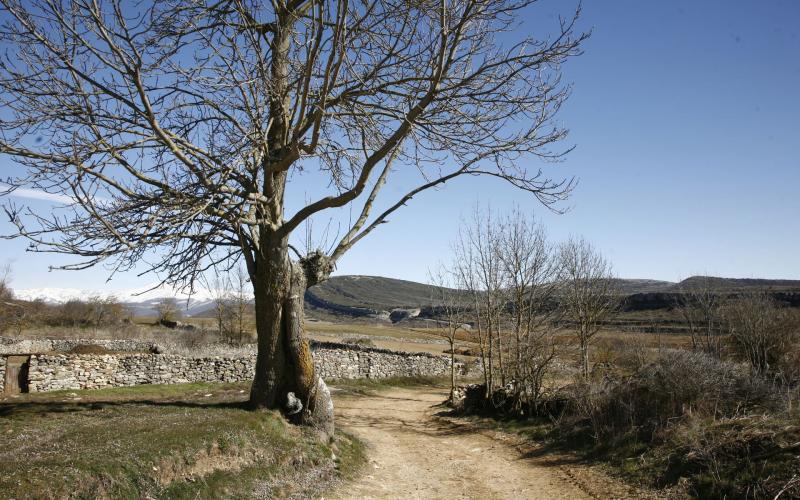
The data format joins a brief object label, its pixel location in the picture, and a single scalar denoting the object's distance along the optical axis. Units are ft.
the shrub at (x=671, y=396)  33.50
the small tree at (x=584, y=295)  77.23
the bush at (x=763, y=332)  69.82
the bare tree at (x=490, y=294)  60.49
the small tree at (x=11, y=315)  112.39
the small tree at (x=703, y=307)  95.84
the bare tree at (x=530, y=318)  50.85
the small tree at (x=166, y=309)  161.71
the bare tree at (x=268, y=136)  25.85
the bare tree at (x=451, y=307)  72.38
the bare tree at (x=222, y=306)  119.72
